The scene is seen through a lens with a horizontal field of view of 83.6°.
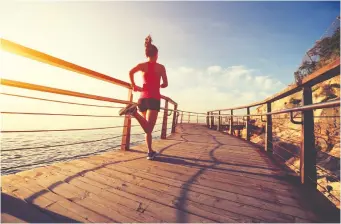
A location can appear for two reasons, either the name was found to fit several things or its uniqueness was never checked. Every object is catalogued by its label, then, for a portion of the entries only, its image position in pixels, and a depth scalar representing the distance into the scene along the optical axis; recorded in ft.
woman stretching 10.19
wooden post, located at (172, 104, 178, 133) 26.51
